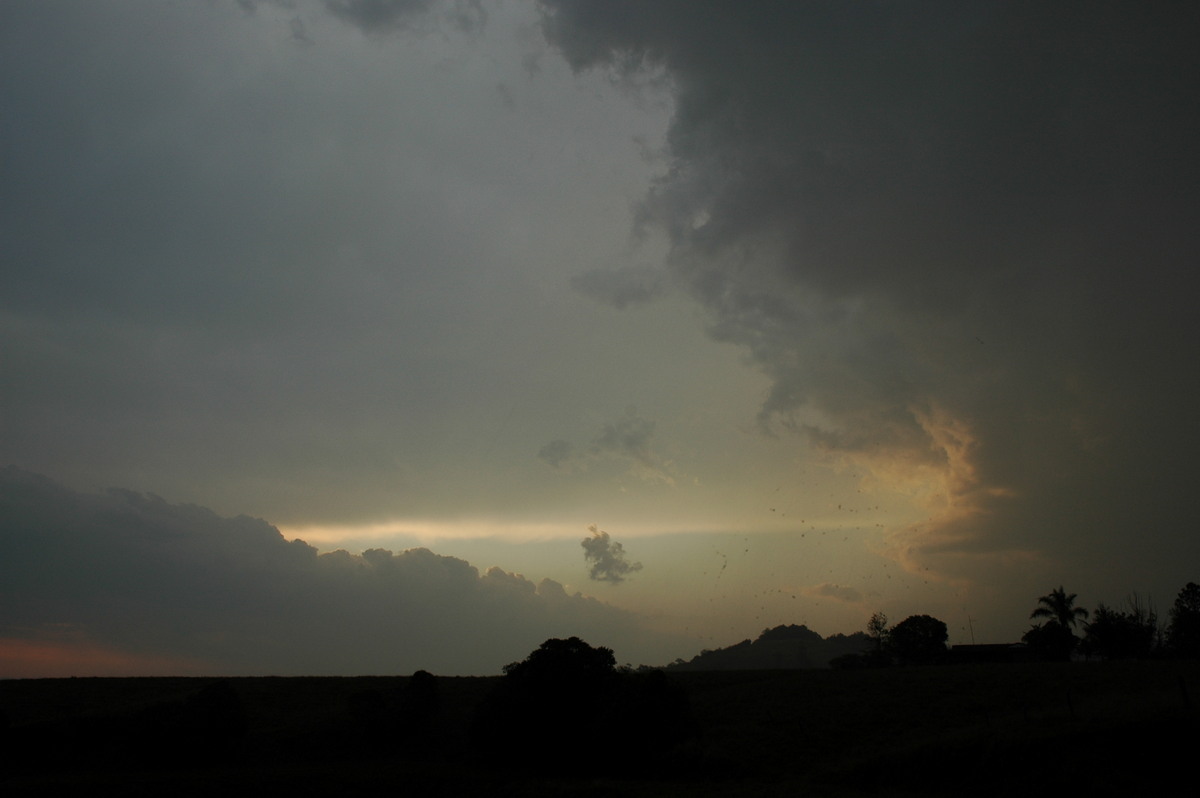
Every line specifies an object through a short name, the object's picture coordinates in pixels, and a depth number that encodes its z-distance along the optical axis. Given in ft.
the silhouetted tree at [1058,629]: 323.37
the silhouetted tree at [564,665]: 153.79
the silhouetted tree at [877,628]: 419.48
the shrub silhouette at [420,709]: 169.07
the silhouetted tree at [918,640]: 340.84
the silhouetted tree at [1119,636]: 311.68
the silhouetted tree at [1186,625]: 302.86
